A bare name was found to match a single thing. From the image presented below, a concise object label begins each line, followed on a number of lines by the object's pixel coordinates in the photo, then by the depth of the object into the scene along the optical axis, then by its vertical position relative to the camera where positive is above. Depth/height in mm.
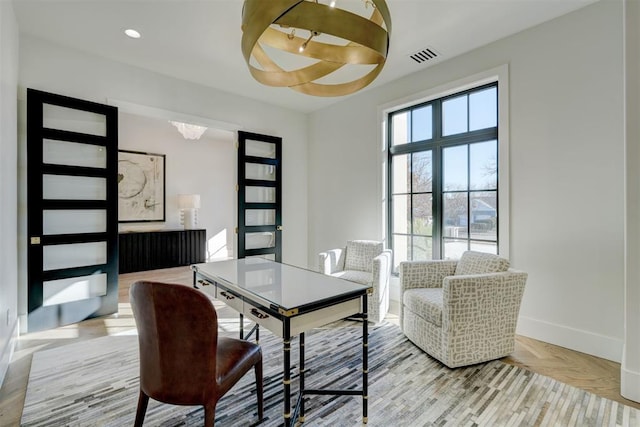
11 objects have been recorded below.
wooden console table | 5559 -710
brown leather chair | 1312 -596
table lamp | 6375 +81
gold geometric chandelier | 1546 +1006
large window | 3238 +431
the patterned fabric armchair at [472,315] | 2277 -810
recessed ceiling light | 2932 +1766
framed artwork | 5973 +535
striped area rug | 1765 -1198
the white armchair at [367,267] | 3227 -655
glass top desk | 1488 -478
